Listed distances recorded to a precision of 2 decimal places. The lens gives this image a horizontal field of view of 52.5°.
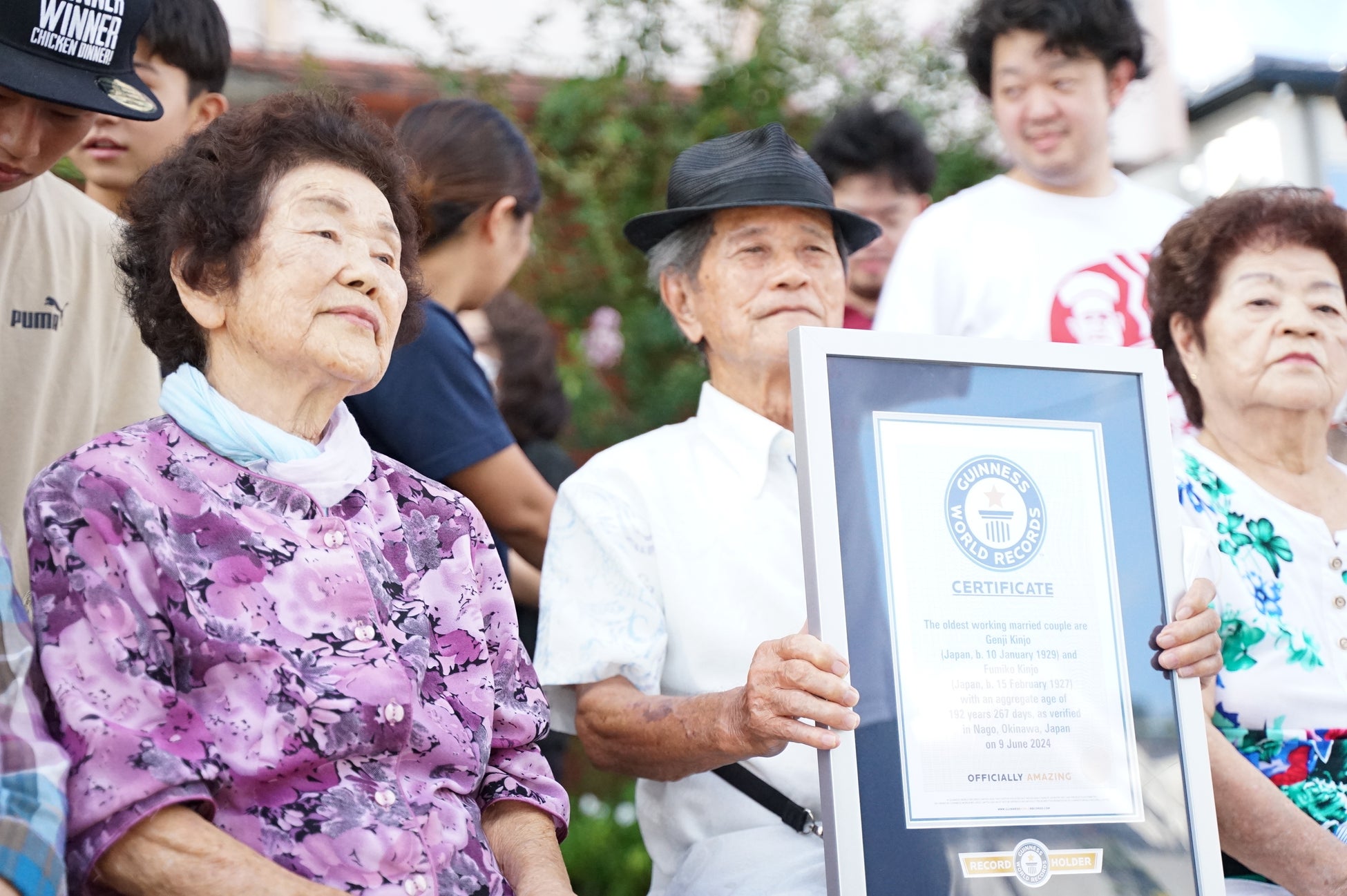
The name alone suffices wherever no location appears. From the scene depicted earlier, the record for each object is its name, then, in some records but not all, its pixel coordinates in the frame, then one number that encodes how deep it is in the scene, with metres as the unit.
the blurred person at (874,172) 5.23
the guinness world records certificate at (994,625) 2.31
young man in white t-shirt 4.15
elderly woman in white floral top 2.87
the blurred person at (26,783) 1.83
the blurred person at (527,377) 4.79
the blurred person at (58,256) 2.77
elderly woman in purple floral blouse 2.02
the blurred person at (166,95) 3.63
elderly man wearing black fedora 2.79
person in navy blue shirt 3.42
